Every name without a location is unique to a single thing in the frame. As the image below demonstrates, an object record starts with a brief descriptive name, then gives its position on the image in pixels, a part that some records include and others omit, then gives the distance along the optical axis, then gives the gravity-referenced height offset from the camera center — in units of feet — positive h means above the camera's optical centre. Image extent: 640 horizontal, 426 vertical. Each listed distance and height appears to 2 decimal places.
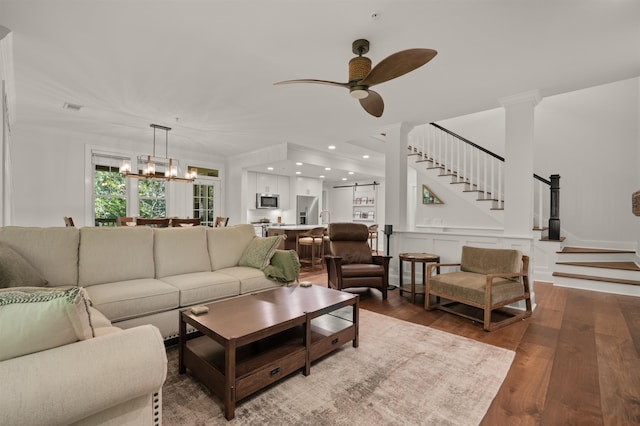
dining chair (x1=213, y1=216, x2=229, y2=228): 20.65 -0.85
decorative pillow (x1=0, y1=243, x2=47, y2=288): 6.30 -1.43
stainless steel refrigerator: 32.12 +0.07
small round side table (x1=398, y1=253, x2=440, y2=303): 12.93 -2.31
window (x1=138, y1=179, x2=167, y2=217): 22.17 +0.88
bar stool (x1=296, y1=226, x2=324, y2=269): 19.45 -2.41
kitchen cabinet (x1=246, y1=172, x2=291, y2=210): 26.89 +2.21
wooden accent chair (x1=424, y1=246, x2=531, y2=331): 10.03 -2.68
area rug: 5.61 -3.97
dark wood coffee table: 5.81 -3.29
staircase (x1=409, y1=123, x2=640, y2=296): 14.53 +0.66
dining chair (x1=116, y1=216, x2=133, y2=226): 16.50 -0.68
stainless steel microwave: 27.30 +0.81
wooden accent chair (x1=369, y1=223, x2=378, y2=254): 23.00 -1.51
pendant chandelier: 16.49 +2.57
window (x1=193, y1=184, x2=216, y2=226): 25.31 +0.56
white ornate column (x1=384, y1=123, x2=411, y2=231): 16.29 +1.76
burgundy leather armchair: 12.98 -2.47
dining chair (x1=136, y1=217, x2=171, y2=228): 15.72 -0.70
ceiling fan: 6.64 +3.46
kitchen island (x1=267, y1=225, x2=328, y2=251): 21.21 -1.68
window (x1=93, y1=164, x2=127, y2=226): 20.36 +0.98
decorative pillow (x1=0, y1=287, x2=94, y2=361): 3.26 -1.30
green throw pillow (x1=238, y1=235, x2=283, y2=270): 11.47 -1.71
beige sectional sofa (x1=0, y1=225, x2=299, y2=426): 3.22 -1.91
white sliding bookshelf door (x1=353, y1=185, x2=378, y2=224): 33.86 +0.79
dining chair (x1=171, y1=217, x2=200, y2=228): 16.79 -0.75
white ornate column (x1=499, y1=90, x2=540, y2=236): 12.51 +2.08
